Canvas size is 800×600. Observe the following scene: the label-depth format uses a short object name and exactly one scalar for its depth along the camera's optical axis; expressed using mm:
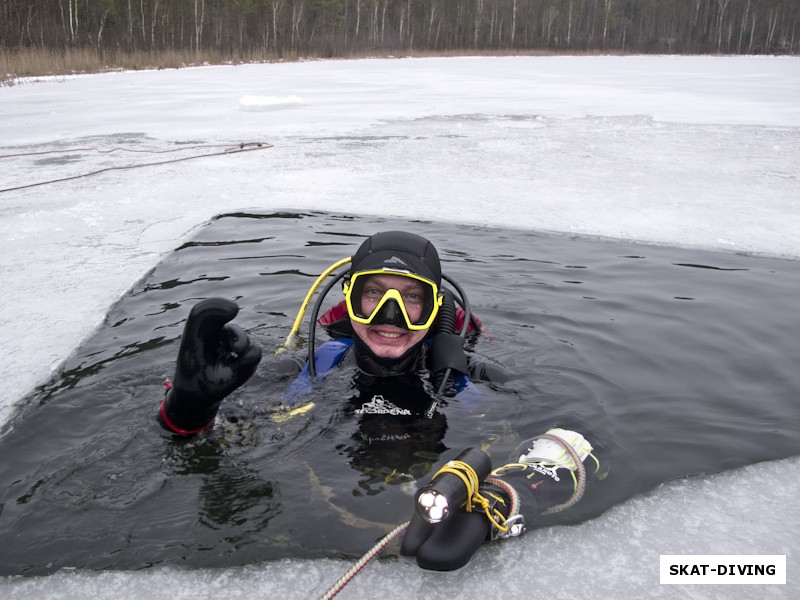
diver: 1834
